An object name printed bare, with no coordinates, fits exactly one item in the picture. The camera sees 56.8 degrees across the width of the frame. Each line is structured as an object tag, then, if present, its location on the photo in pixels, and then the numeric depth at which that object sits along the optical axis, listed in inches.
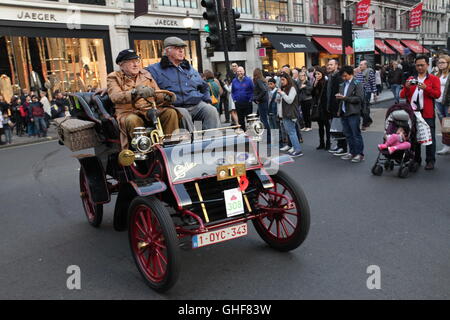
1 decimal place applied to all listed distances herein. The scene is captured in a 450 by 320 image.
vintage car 134.3
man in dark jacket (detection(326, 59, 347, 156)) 331.0
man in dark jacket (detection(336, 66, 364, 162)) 298.7
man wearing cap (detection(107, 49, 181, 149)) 159.3
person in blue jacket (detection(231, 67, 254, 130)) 414.9
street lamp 633.6
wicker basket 175.9
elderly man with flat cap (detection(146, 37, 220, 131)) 183.0
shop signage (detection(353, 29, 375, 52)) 738.2
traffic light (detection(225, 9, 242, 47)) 413.1
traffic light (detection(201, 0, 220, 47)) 404.2
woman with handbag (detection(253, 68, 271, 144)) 388.2
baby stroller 263.1
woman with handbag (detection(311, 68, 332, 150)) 349.1
